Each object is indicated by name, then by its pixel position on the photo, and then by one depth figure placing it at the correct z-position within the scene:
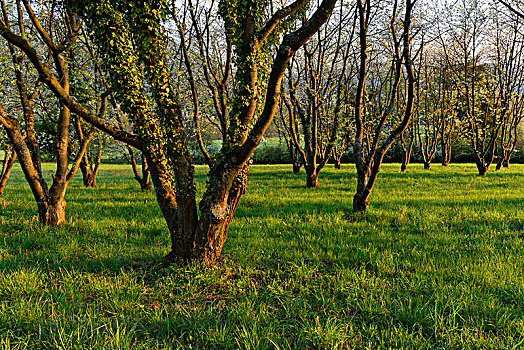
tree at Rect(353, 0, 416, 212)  6.44
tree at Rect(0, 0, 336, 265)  3.71
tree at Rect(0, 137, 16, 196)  8.81
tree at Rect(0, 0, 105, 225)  5.95
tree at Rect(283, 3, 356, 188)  11.46
